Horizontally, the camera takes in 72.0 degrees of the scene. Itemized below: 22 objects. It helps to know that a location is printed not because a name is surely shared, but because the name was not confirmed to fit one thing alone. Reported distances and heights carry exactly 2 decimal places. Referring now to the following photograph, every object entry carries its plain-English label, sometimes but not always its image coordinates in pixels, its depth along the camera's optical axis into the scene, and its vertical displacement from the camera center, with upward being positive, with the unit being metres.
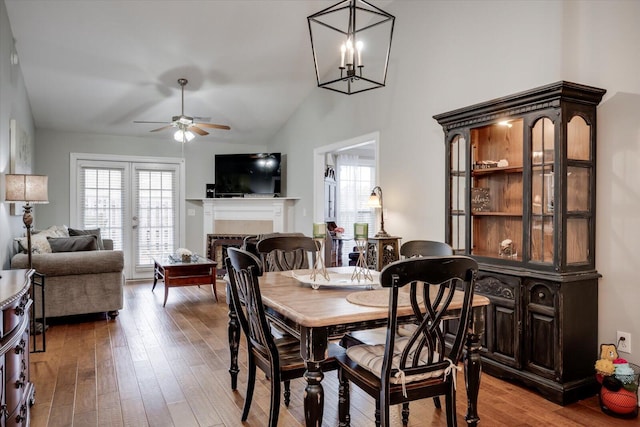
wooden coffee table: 5.30 -0.76
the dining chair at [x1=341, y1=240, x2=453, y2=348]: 2.67 -0.24
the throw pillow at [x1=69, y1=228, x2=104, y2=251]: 6.04 -0.31
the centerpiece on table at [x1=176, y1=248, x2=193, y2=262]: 5.65 -0.56
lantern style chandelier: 4.84 +2.00
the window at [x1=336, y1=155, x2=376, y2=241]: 8.30 +0.39
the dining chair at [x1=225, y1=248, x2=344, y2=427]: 2.13 -0.70
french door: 7.08 +0.13
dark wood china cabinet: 2.76 -0.26
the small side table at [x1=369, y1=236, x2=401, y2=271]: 4.28 -0.37
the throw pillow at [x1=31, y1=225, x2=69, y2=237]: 5.37 -0.26
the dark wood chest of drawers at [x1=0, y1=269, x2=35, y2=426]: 1.88 -0.65
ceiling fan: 5.13 +1.02
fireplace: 7.20 -0.14
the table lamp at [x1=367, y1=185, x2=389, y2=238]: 4.64 +0.11
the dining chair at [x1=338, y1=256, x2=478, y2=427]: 1.74 -0.66
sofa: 4.35 -0.71
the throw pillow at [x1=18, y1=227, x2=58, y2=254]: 4.47 -0.34
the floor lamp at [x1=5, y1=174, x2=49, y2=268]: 3.74 +0.18
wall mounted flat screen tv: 7.32 +0.63
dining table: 1.91 -0.47
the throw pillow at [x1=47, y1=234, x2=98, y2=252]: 4.92 -0.37
